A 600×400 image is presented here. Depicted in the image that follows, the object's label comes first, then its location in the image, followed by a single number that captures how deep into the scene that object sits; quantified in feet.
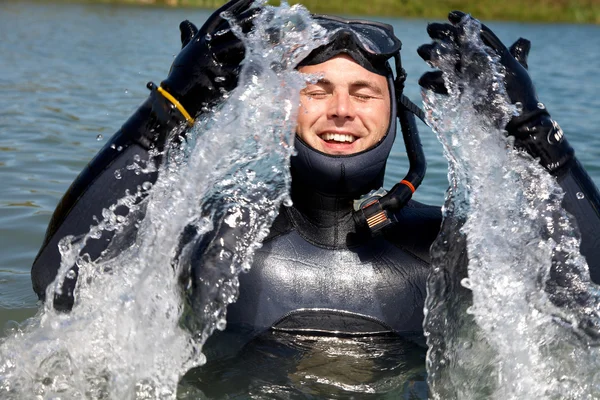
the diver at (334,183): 9.09
